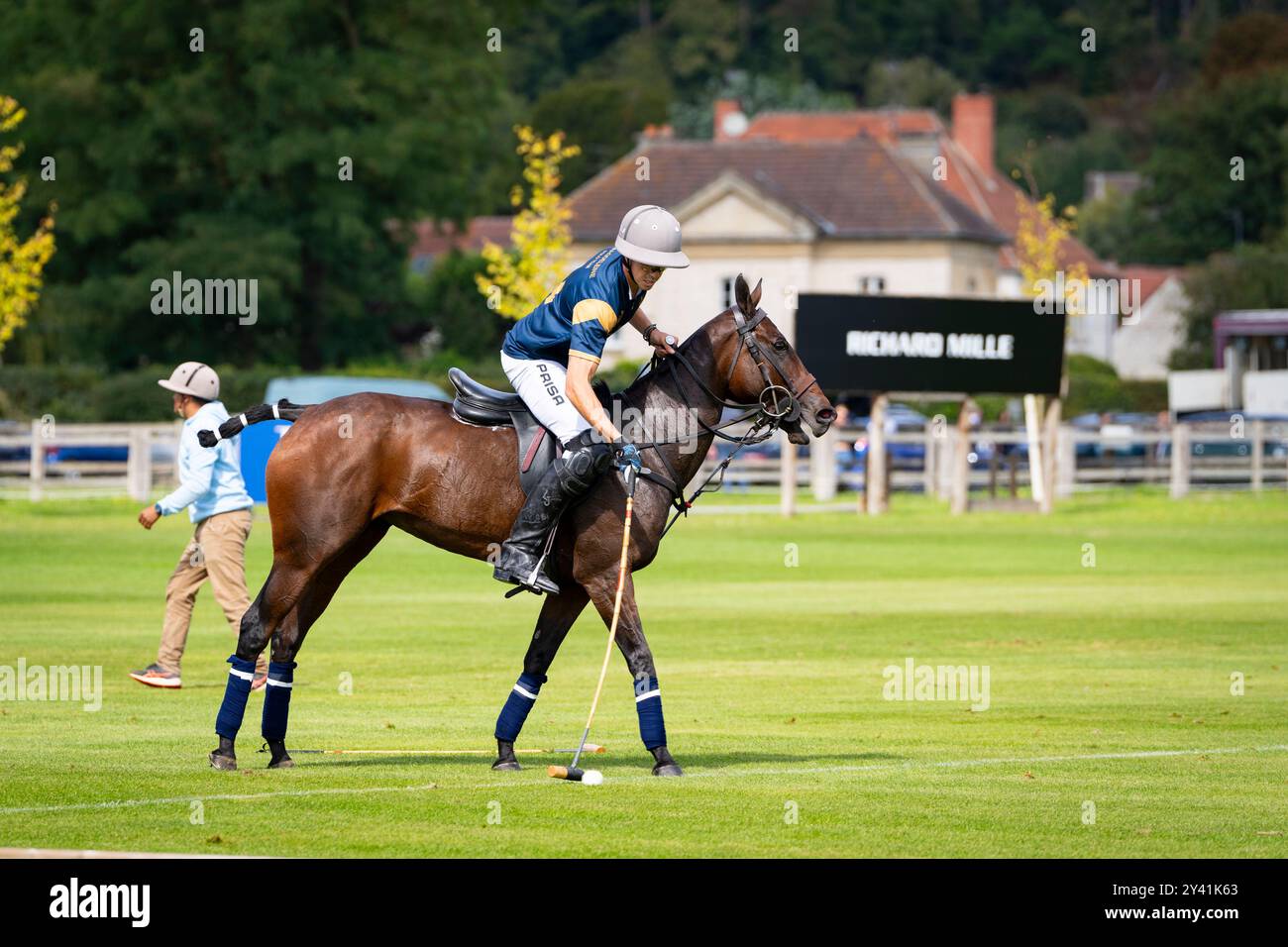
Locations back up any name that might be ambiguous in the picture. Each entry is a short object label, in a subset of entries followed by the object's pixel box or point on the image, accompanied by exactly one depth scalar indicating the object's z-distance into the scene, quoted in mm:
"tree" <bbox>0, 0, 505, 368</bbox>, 70562
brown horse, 12516
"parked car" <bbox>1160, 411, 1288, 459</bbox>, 54094
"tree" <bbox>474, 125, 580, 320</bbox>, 64250
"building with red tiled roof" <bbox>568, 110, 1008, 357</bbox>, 87500
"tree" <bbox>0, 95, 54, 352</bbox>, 58406
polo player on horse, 12188
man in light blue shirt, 17031
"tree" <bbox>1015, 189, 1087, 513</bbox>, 66250
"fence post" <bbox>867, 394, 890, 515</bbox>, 44344
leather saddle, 12531
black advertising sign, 42562
